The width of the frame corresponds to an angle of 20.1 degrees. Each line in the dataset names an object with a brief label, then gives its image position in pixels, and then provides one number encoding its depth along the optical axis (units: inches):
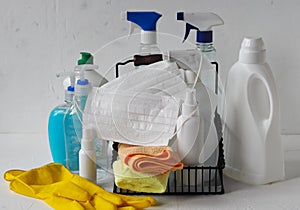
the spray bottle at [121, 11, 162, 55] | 67.2
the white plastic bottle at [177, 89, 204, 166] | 63.8
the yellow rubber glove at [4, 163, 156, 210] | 62.0
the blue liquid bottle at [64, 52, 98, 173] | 66.6
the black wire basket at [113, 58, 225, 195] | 64.8
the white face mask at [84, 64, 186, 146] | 65.2
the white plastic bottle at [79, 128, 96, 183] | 65.6
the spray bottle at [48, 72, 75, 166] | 68.3
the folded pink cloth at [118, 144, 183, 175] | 62.8
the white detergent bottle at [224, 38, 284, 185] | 66.2
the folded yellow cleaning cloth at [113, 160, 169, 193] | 63.1
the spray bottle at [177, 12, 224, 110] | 68.2
